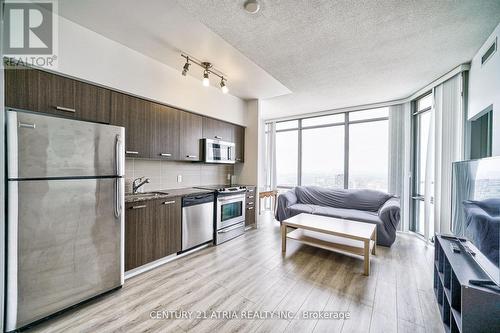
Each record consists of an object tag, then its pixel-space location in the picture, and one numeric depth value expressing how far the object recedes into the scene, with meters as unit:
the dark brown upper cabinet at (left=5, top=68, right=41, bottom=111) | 1.59
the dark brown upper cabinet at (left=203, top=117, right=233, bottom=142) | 3.54
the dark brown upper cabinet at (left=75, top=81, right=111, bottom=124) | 2.00
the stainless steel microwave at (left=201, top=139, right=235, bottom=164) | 3.45
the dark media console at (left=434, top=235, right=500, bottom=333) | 1.14
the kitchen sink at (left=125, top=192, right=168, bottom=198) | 2.54
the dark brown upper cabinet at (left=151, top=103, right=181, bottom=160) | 2.76
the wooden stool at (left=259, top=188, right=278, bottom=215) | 5.29
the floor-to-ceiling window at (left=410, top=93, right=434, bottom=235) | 3.56
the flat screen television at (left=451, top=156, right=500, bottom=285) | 1.28
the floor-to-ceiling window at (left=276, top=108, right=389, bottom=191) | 4.36
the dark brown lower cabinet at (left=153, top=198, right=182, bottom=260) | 2.45
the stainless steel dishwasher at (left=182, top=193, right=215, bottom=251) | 2.79
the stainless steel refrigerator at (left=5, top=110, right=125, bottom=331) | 1.43
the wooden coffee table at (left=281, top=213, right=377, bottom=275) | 2.48
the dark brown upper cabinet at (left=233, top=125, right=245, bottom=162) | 4.18
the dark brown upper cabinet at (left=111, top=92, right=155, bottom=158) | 2.32
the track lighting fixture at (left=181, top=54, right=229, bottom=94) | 2.52
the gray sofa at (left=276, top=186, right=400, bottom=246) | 3.16
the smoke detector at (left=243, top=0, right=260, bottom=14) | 1.56
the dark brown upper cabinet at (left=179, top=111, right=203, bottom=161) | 3.12
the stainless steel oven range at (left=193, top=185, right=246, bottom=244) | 3.24
